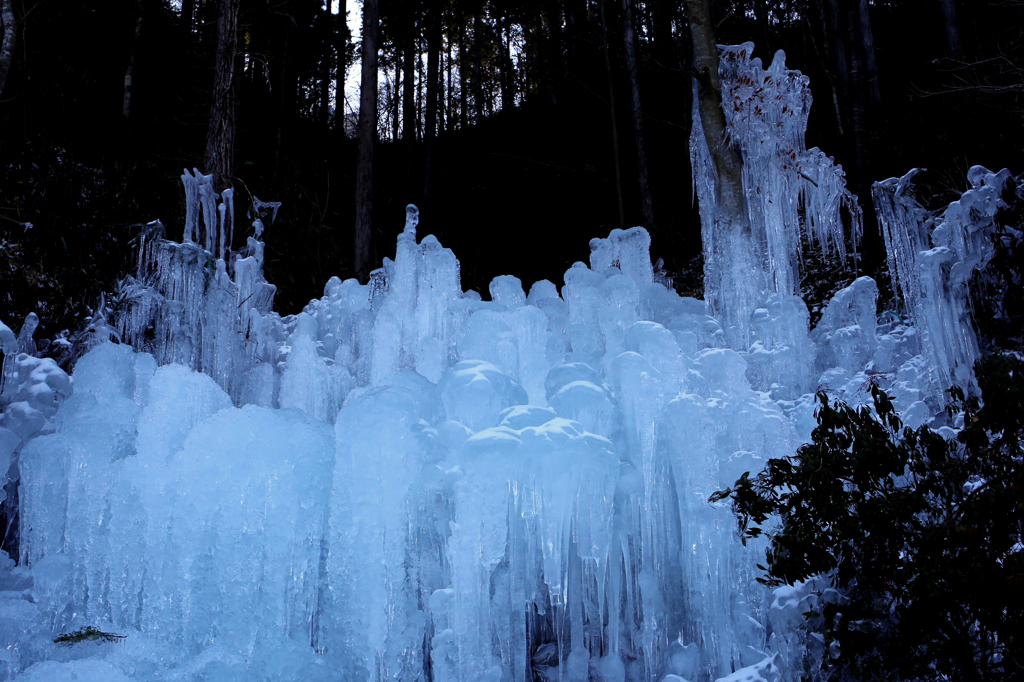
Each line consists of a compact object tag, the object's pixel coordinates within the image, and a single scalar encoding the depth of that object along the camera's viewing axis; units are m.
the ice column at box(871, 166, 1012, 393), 4.99
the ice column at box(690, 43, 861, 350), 7.39
